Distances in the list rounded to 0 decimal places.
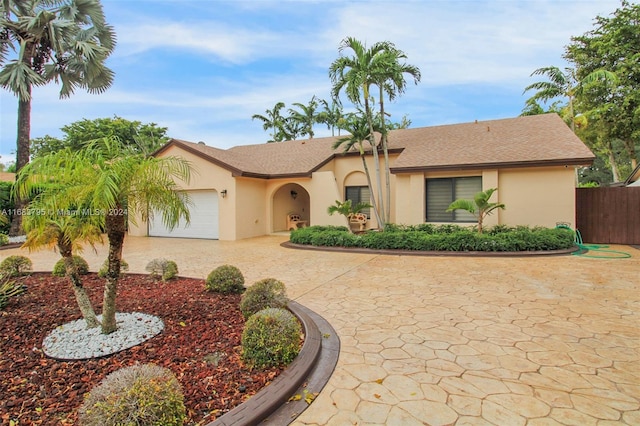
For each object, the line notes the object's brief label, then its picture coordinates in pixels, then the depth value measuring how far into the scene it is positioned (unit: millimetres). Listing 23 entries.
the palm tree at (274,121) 30484
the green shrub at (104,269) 6701
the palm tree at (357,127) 12695
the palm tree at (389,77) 11375
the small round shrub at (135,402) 2066
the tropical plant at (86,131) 26141
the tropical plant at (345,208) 12195
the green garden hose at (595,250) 8969
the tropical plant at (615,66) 15633
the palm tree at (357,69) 11391
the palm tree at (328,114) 28547
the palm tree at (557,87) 16438
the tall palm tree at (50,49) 12594
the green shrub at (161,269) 6707
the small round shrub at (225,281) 5586
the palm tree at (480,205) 9750
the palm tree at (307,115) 29422
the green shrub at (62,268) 6912
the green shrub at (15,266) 6664
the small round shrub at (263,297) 4398
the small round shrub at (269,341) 3170
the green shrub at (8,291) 4867
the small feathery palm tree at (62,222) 3245
